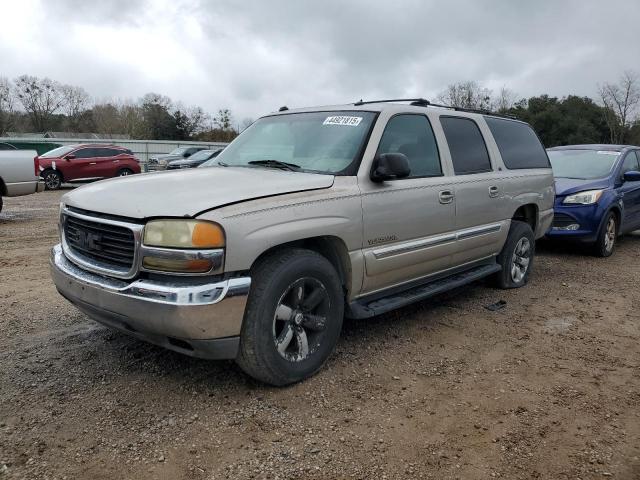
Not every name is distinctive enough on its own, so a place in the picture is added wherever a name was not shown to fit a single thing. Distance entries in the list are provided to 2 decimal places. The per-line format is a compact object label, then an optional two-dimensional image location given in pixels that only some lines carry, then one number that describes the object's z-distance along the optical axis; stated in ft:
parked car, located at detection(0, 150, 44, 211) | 32.48
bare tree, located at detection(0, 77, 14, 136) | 177.27
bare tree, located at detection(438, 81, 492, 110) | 190.08
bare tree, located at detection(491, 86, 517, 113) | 184.65
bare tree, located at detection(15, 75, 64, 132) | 205.98
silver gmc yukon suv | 9.32
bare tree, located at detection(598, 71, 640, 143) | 153.89
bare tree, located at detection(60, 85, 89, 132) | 218.79
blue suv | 24.68
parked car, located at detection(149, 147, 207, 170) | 82.37
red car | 59.47
